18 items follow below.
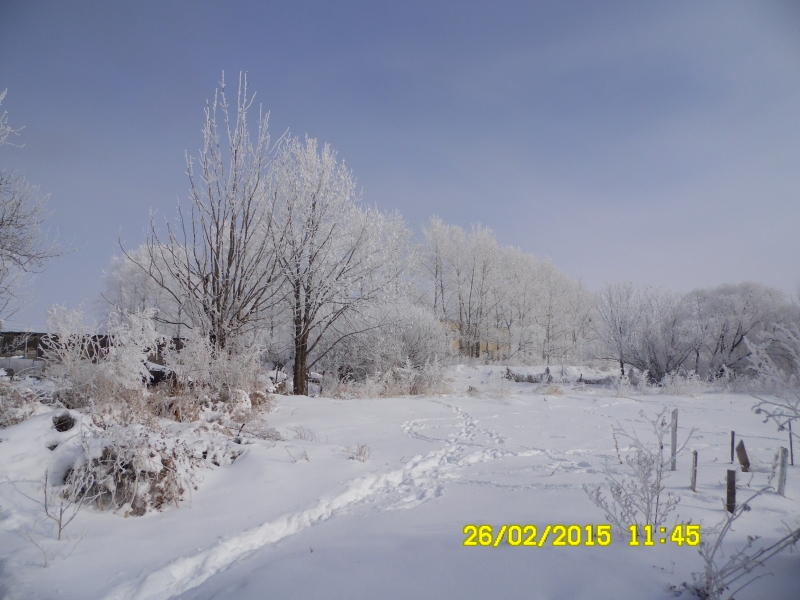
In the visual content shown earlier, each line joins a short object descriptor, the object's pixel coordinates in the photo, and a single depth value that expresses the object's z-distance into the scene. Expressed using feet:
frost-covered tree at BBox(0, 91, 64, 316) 28.91
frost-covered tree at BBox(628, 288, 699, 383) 59.31
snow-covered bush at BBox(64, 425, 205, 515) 11.13
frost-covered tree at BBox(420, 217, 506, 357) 95.76
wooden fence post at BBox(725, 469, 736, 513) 9.65
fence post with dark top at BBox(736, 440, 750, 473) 13.75
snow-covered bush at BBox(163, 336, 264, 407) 21.01
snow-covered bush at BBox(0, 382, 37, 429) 13.84
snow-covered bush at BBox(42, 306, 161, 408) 16.96
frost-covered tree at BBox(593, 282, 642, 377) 65.82
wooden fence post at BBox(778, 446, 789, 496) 11.74
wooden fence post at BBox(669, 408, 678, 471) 14.27
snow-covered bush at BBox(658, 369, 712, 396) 43.52
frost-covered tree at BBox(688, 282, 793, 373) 60.49
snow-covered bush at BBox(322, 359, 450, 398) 36.88
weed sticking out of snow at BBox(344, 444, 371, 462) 16.52
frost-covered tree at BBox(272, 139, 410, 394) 34.04
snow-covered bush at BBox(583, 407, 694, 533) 8.96
